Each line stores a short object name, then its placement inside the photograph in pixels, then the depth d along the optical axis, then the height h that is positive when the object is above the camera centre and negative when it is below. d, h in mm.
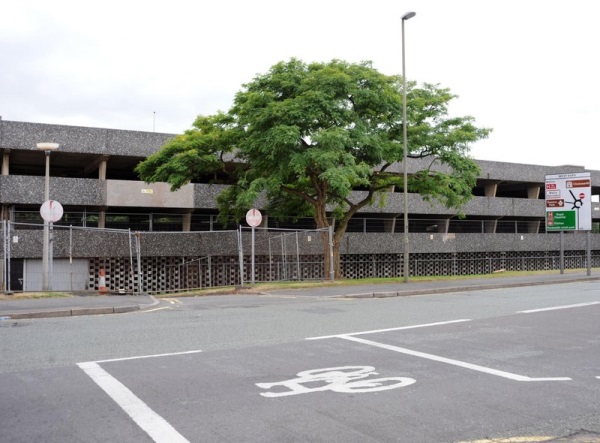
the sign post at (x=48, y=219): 16562 +253
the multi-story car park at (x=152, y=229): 25188 -77
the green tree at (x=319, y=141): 20406 +3267
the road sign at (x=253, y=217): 20109 +357
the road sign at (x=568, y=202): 27938 +1222
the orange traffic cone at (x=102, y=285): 18203 -1807
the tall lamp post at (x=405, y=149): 21594 +2967
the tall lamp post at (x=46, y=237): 17078 -268
